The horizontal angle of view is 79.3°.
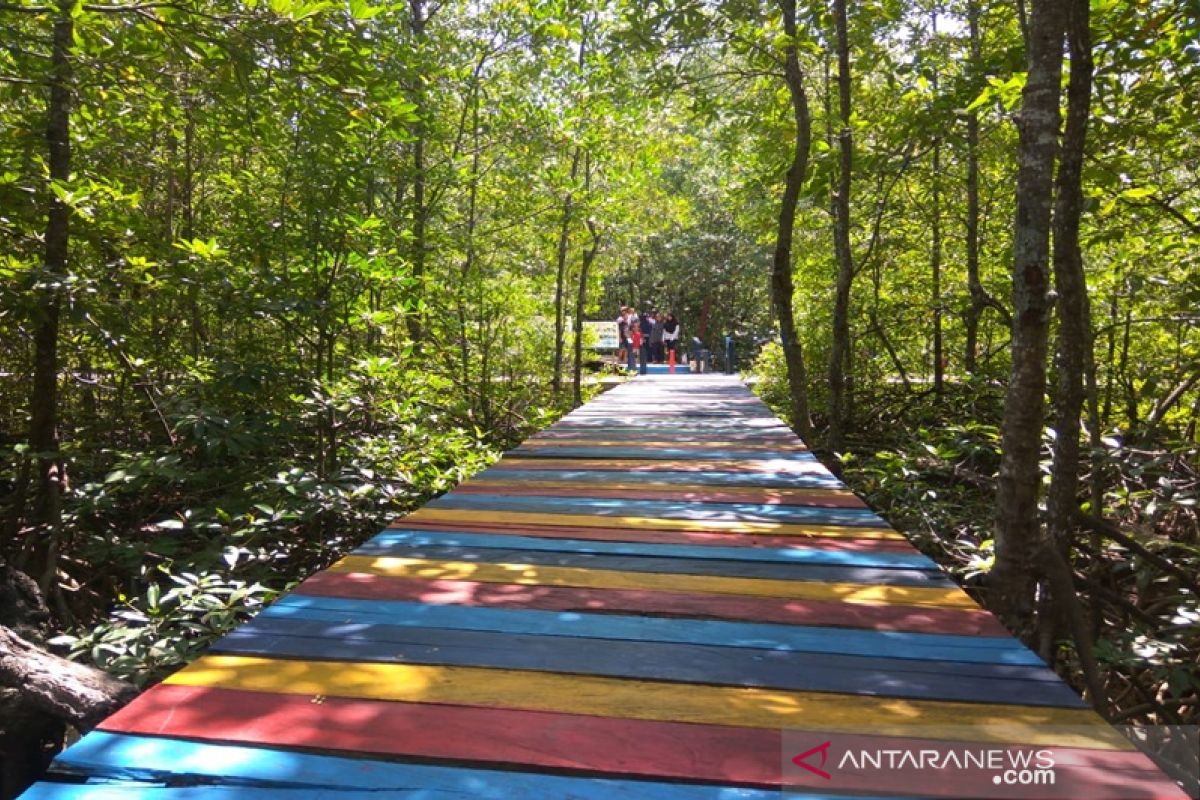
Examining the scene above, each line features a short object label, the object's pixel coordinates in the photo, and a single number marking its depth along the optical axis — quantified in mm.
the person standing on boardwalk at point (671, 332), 18906
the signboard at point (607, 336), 22450
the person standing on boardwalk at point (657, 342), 20953
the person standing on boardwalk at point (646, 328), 20366
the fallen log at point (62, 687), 3090
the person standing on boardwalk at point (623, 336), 19609
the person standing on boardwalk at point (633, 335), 18625
